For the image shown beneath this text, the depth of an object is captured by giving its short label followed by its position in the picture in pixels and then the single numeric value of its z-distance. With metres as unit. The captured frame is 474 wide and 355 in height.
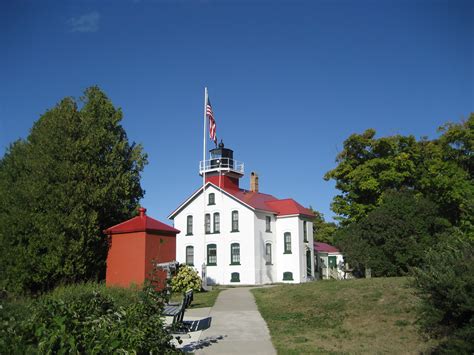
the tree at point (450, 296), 6.04
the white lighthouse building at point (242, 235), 33.75
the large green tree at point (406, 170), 32.28
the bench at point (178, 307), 8.82
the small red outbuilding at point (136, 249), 19.38
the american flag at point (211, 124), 30.00
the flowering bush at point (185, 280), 18.75
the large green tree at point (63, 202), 19.05
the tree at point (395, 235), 28.12
